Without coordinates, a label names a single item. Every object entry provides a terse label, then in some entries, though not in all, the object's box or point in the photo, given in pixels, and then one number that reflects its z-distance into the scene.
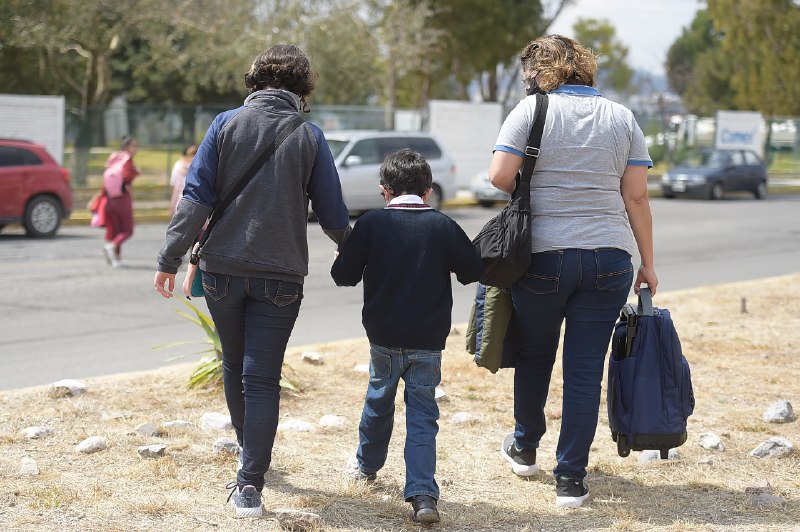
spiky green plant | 11.72
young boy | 8.00
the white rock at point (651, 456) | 9.83
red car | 32.74
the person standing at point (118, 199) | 25.49
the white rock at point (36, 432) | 9.84
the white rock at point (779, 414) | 11.07
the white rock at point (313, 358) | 13.27
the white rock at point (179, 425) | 10.25
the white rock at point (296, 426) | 10.47
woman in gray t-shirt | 8.19
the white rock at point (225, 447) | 9.54
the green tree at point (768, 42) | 76.20
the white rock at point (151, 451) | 9.31
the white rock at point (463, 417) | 10.98
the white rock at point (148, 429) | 10.05
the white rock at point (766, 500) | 8.53
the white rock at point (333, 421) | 10.62
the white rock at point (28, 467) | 8.72
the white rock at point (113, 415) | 10.64
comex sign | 73.35
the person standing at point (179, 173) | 24.63
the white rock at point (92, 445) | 9.42
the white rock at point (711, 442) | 10.17
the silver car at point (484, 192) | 47.77
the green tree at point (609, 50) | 176.32
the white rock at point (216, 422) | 10.32
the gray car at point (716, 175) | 57.65
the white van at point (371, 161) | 40.74
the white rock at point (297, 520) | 7.60
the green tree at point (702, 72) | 127.75
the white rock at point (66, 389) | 11.39
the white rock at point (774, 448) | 9.87
